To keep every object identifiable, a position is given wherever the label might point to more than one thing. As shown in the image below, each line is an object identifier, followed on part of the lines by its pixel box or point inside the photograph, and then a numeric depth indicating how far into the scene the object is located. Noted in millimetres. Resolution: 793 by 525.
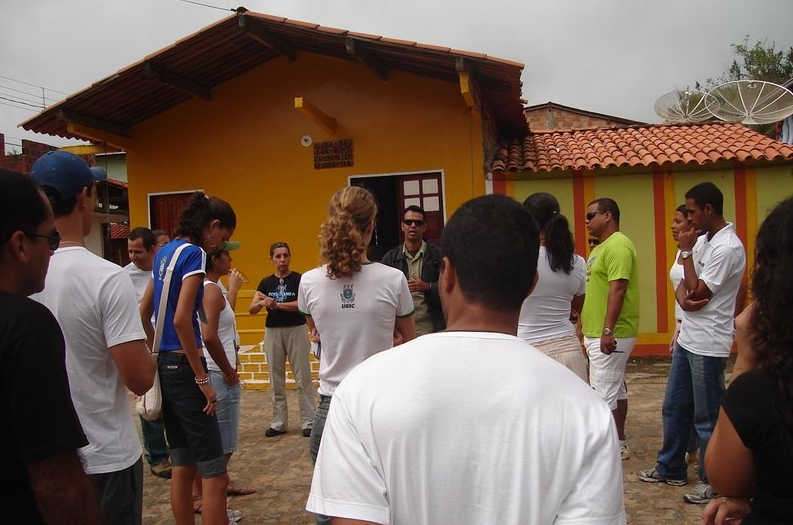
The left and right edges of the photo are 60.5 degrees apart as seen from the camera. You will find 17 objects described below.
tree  35031
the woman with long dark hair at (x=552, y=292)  4016
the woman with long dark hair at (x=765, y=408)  1619
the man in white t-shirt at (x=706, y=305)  4230
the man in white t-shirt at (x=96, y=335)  2305
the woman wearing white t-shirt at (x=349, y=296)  2920
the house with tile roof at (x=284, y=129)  9789
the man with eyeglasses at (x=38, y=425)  1455
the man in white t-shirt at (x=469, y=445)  1294
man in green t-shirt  4855
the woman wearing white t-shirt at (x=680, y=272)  4679
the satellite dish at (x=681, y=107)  13867
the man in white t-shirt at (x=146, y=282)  5500
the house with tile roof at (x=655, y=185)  9875
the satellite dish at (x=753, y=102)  11883
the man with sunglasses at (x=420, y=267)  4555
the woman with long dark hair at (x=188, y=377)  3303
